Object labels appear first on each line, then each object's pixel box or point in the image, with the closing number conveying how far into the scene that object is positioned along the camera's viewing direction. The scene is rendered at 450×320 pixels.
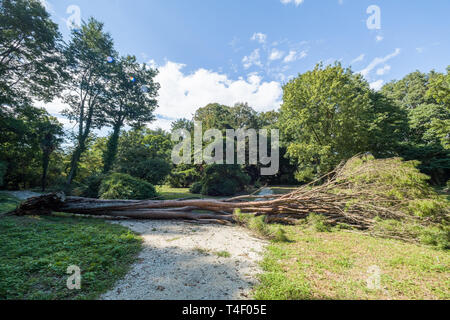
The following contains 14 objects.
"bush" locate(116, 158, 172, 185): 12.21
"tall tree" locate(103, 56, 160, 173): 17.27
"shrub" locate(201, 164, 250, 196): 14.90
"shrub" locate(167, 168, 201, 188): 22.22
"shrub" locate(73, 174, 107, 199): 10.35
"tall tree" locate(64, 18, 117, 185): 15.23
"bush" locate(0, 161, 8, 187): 10.17
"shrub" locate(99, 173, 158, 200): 8.29
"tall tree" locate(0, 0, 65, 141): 11.23
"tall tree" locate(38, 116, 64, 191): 13.91
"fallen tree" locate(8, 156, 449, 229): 4.85
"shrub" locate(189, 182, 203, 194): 16.72
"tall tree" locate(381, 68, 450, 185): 17.62
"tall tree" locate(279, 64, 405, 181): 12.06
